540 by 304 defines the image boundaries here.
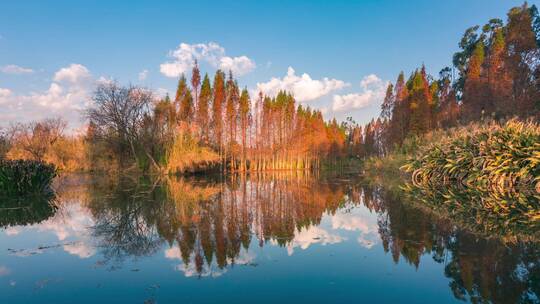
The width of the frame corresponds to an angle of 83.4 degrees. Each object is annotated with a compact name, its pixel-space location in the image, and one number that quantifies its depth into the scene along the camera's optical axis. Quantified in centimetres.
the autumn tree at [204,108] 3561
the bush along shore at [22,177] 1045
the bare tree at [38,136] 3397
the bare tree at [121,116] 2888
